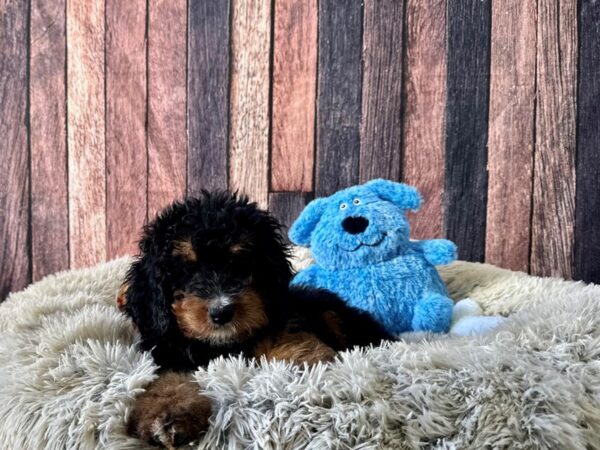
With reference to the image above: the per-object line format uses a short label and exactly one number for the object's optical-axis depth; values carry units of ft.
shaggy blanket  1.23
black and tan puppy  1.65
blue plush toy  2.33
